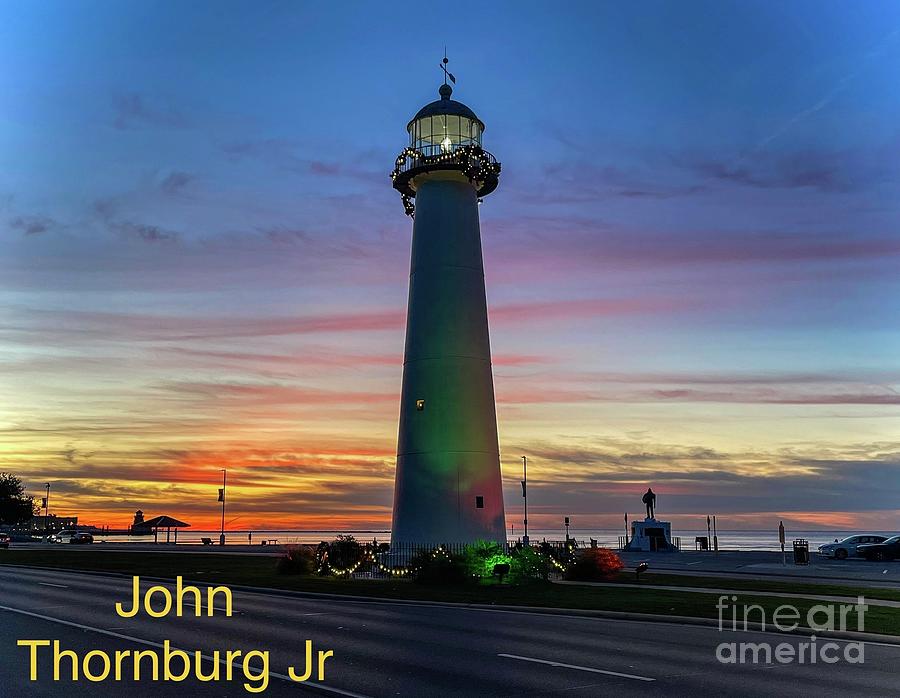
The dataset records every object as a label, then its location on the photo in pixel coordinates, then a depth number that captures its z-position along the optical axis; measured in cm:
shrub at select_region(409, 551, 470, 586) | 2641
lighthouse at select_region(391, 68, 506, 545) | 3102
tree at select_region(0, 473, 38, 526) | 10056
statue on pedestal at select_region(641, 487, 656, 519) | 5336
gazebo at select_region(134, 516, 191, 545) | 7257
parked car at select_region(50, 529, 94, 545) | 7644
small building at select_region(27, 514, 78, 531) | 13238
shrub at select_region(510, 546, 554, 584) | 2672
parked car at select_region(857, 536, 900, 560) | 4569
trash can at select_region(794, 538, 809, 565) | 4028
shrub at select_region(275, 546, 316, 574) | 3200
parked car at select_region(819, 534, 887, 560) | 4781
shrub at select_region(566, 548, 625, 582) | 2881
